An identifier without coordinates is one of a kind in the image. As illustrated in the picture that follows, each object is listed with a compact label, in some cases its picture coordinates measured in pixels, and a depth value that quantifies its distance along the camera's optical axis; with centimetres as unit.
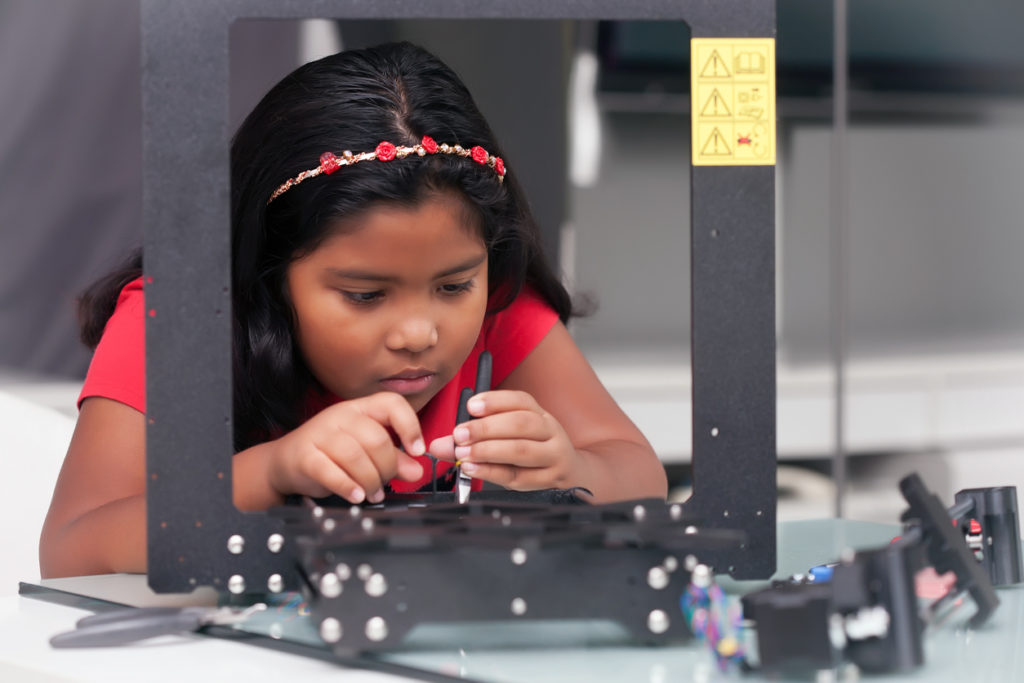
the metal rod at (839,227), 417
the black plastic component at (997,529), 166
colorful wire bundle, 151
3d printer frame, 160
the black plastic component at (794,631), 146
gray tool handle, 154
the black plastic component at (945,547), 153
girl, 174
